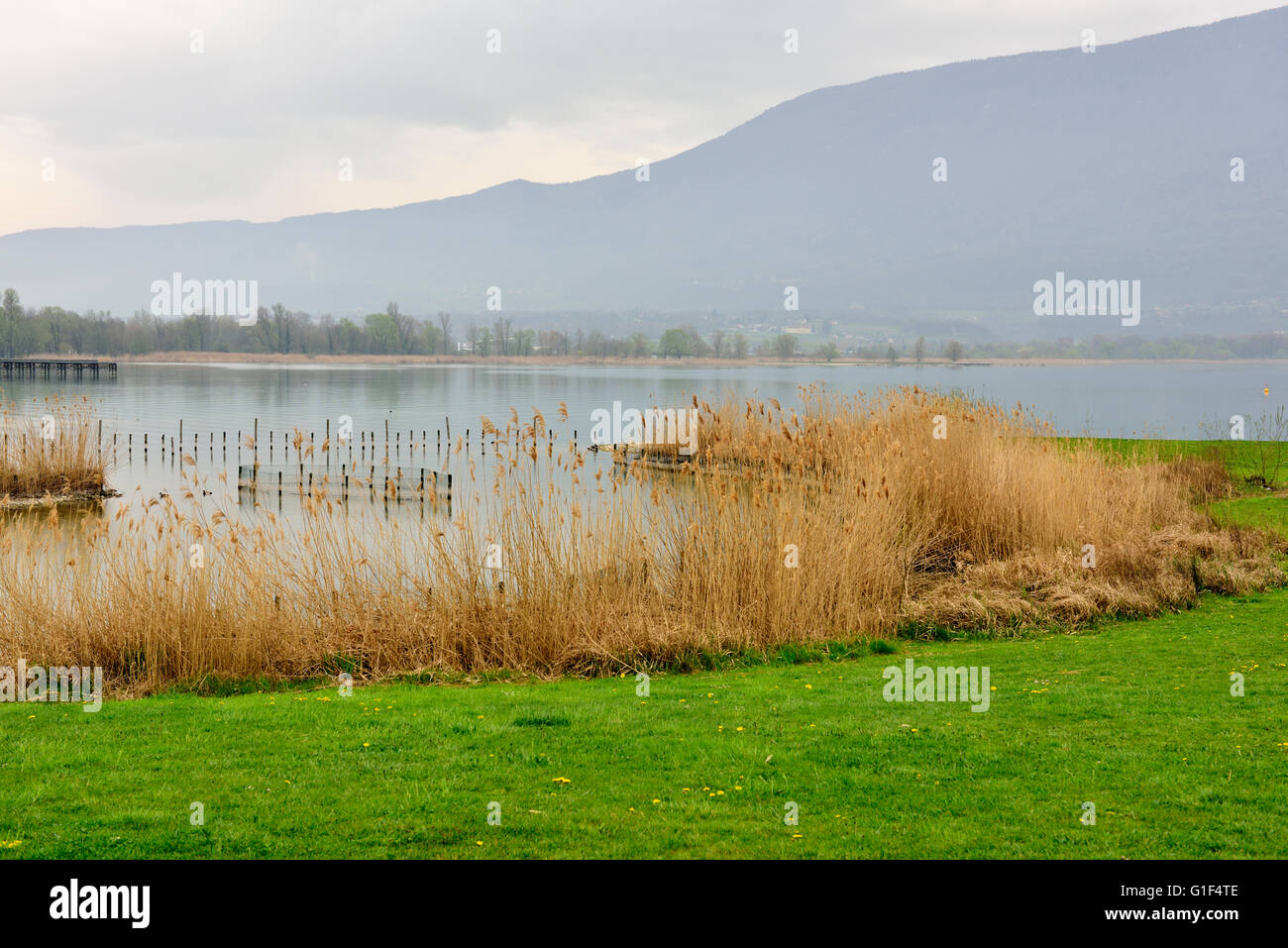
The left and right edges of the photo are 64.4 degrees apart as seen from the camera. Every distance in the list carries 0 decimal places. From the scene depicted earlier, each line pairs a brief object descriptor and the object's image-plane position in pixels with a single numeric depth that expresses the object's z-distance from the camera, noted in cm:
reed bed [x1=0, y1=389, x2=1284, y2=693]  1069
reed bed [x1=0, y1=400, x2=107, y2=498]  3150
